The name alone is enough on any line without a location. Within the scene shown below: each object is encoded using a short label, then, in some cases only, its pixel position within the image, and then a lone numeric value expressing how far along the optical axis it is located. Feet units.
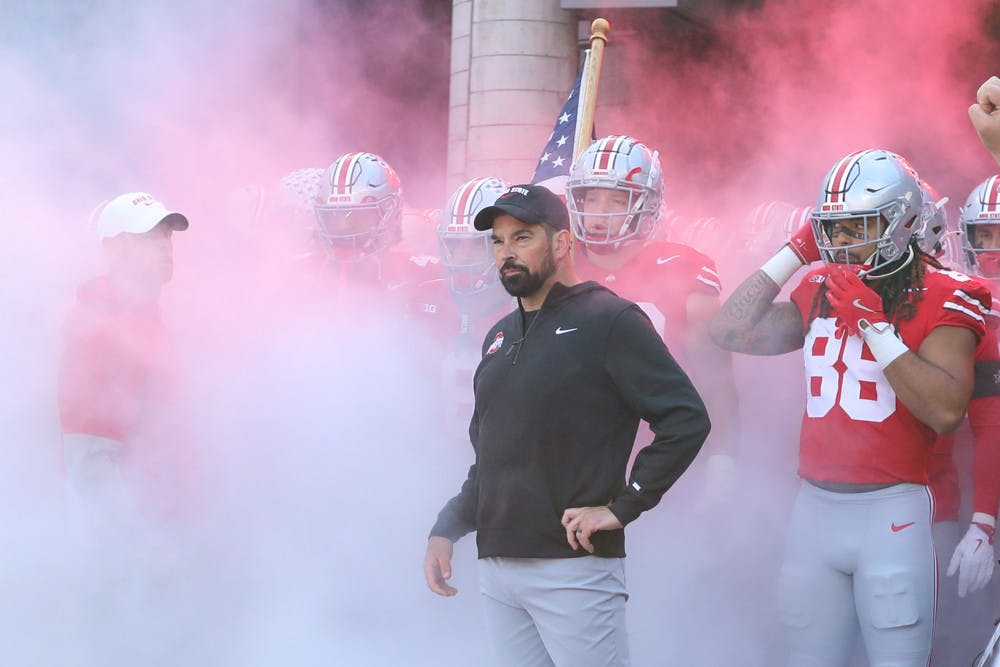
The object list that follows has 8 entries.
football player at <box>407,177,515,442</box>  27.22
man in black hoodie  17.22
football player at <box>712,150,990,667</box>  20.06
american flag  34.76
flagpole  31.37
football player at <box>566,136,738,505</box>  24.12
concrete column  54.03
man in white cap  25.32
